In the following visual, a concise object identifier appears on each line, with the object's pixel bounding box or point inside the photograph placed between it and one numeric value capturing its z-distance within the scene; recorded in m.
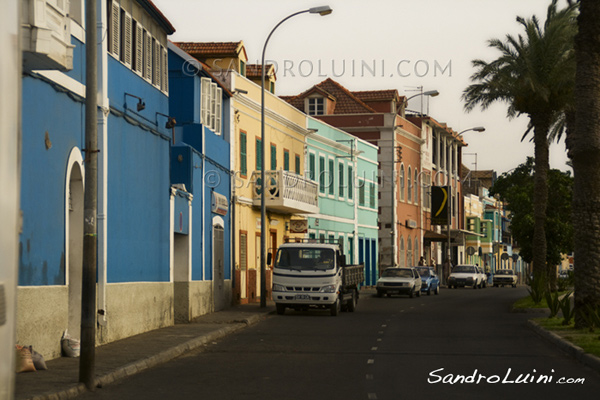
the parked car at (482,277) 71.00
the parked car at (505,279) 79.88
